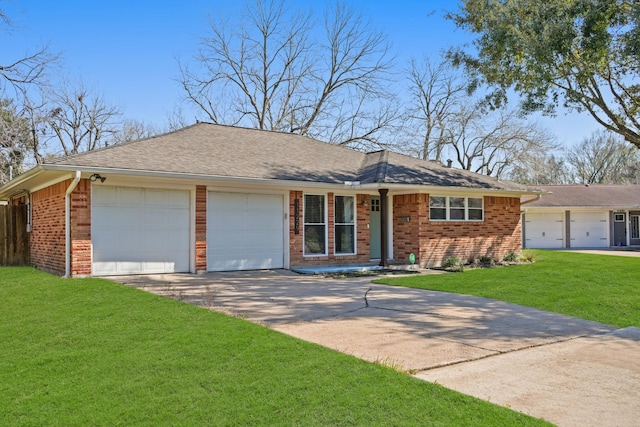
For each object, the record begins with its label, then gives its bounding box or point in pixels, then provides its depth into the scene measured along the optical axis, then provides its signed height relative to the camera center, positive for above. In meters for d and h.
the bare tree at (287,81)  31.87 +9.63
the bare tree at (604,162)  50.52 +6.82
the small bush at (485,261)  16.59 -1.12
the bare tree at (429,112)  38.38 +9.05
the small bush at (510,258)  17.58 -1.07
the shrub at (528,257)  17.92 -1.07
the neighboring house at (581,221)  28.28 +0.37
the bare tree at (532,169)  35.56 +4.44
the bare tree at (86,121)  33.22 +7.18
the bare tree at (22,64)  17.69 +5.89
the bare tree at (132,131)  34.75 +7.02
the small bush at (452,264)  15.44 -1.13
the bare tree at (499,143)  35.00 +6.22
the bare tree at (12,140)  24.84 +4.68
